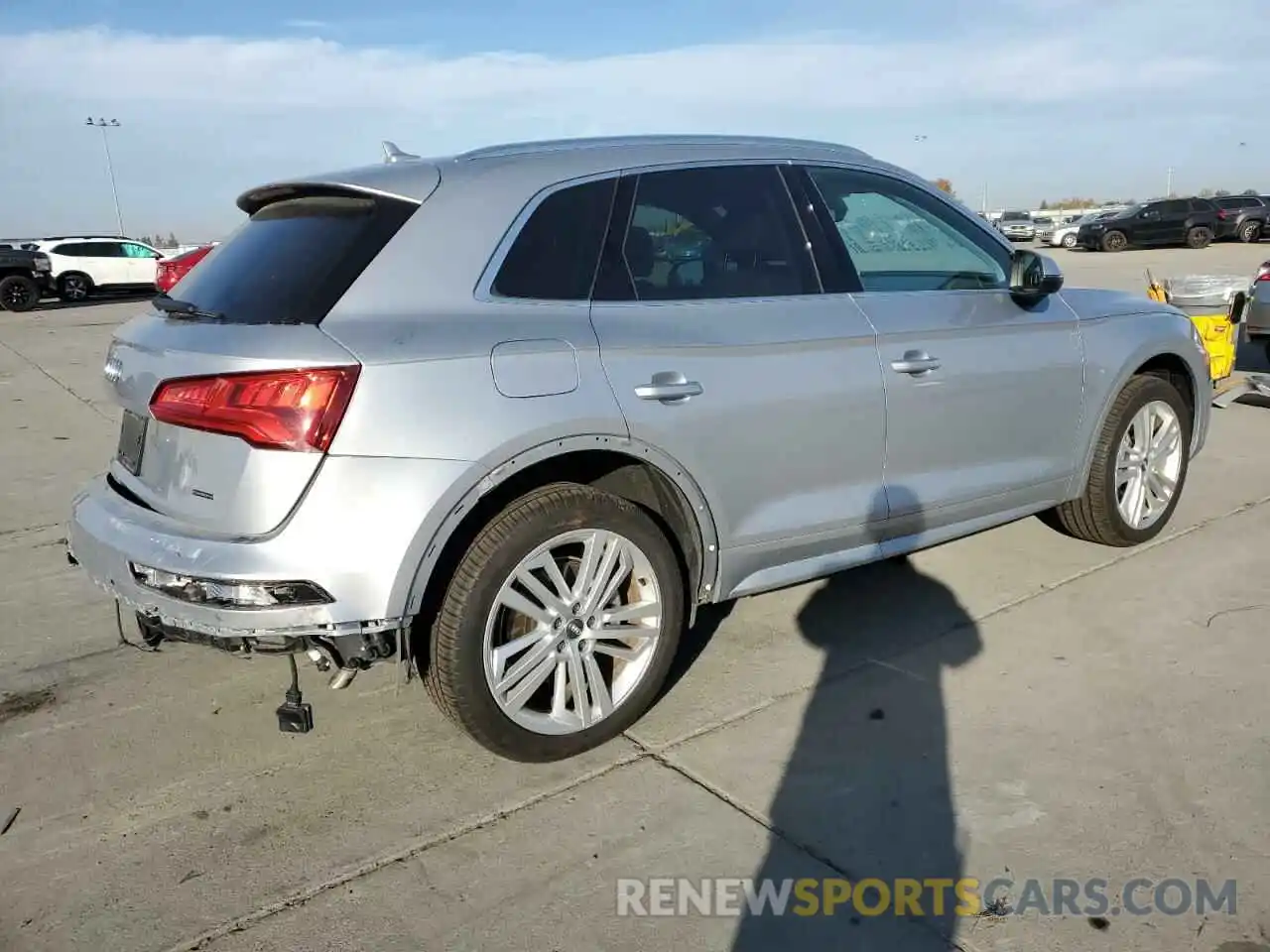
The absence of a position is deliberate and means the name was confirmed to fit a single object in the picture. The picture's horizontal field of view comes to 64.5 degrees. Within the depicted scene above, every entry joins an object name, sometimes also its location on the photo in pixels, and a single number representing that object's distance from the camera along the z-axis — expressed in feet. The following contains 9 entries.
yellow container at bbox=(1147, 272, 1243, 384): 25.81
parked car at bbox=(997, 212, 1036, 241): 133.69
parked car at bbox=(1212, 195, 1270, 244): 105.40
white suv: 78.33
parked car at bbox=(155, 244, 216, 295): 62.87
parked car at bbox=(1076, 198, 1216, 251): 104.63
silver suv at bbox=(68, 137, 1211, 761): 8.29
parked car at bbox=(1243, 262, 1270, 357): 29.27
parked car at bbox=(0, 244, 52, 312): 70.88
